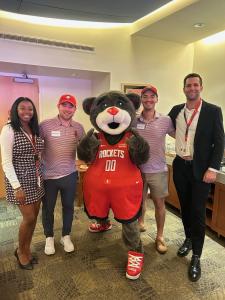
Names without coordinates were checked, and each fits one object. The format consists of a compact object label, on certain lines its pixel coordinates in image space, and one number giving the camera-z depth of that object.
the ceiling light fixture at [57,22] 2.77
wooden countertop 2.47
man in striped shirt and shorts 2.13
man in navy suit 1.89
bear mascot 1.79
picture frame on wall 3.48
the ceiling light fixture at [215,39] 3.29
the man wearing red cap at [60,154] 1.99
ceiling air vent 2.79
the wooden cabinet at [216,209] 2.54
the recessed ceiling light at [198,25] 2.86
